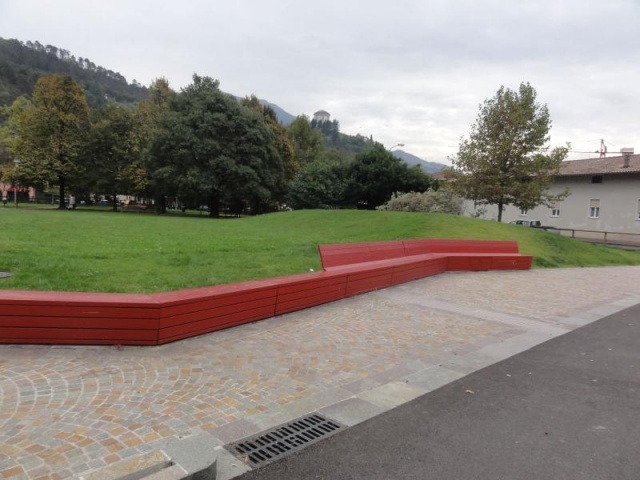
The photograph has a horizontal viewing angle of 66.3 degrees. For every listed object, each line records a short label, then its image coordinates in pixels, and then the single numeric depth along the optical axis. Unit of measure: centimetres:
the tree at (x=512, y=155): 2573
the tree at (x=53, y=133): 4472
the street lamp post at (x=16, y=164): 4534
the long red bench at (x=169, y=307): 524
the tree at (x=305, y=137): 6744
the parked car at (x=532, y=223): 4234
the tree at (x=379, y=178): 3679
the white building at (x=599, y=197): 3803
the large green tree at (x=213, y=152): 3912
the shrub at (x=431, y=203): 2636
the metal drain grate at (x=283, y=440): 345
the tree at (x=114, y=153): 4562
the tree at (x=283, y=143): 5038
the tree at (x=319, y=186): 4138
